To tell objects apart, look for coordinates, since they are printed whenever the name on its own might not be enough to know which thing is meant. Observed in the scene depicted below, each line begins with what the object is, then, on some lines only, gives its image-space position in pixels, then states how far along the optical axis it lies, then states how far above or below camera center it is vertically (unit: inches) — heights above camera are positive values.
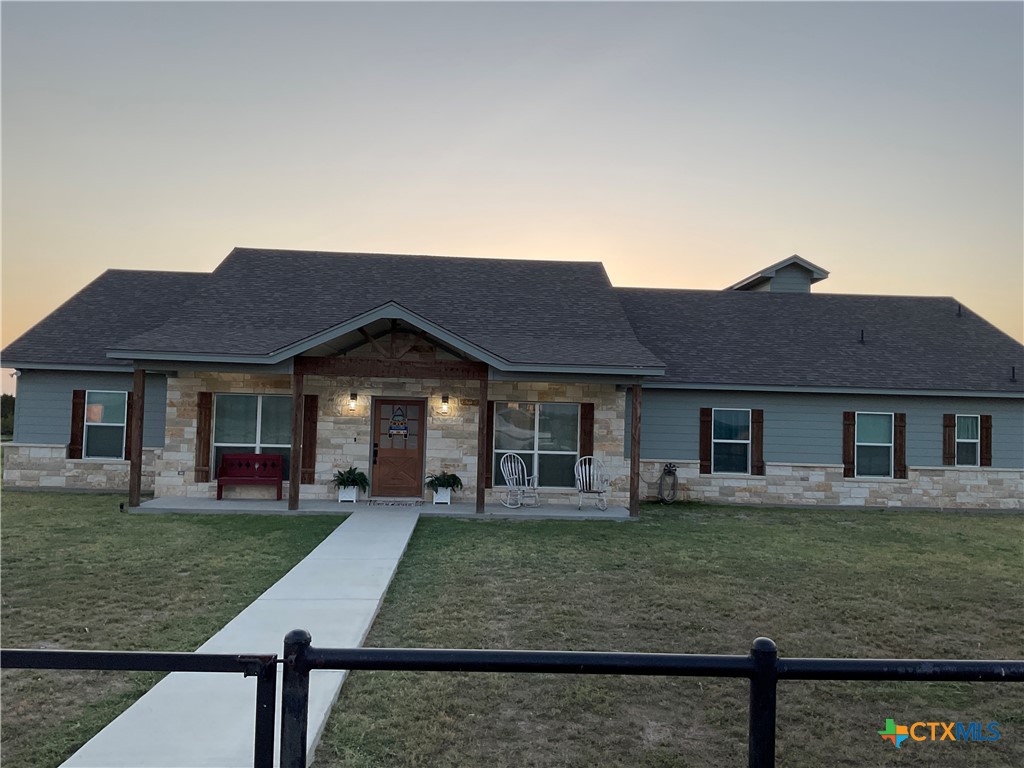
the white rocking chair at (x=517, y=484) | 496.1 -52.4
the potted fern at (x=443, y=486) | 490.0 -53.4
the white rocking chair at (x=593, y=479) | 502.9 -46.9
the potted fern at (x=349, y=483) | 486.0 -52.5
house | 478.0 +27.3
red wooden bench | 488.7 -44.3
